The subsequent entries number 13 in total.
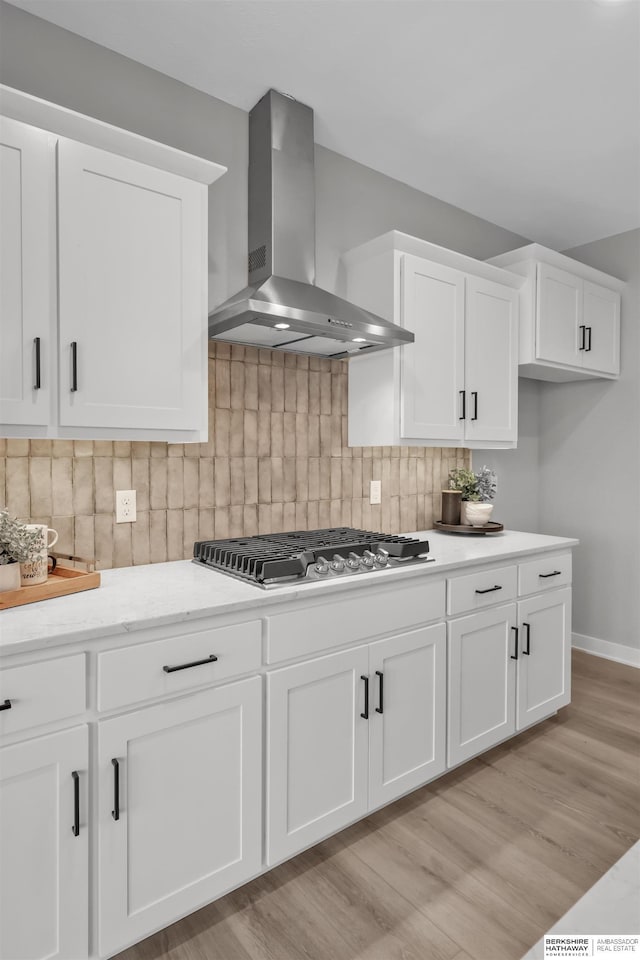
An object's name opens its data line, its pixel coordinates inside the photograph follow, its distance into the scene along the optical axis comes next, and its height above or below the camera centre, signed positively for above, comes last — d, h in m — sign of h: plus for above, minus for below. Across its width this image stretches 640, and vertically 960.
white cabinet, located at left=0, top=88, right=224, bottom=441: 1.58 +0.57
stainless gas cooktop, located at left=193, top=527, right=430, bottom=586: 1.83 -0.31
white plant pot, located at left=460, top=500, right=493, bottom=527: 3.05 -0.25
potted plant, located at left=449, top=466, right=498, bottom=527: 3.06 -0.14
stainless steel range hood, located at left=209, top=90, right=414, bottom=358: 2.16 +0.96
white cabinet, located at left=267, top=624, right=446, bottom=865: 1.76 -0.92
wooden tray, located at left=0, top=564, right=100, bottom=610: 1.51 -0.35
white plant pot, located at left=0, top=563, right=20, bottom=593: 1.52 -0.30
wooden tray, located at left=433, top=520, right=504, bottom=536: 2.96 -0.32
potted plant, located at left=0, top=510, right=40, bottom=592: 1.52 -0.23
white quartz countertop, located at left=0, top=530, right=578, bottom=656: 1.36 -0.39
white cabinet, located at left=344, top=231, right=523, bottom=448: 2.60 +0.57
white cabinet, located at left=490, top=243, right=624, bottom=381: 3.16 +0.90
